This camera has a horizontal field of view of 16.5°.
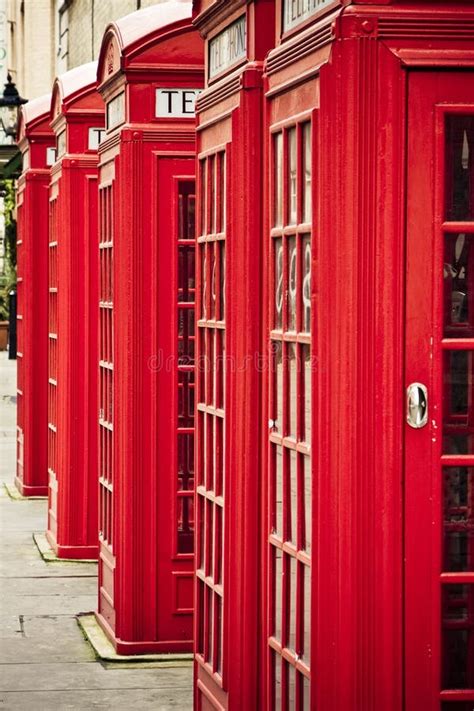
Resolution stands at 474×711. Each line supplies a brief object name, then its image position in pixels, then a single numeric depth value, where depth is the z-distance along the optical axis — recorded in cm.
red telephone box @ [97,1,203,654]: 824
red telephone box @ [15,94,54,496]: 1409
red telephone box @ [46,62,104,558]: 1110
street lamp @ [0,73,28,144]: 2370
